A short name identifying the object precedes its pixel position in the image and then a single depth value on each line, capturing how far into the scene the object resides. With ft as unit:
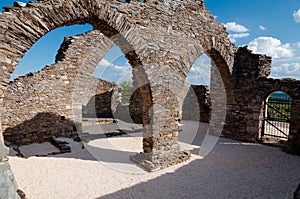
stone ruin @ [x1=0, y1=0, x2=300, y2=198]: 12.35
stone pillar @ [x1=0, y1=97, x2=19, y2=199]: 10.00
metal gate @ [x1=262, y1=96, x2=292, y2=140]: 29.17
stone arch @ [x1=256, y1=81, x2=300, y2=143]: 23.34
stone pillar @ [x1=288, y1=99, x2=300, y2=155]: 22.99
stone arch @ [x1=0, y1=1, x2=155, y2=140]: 11.72
